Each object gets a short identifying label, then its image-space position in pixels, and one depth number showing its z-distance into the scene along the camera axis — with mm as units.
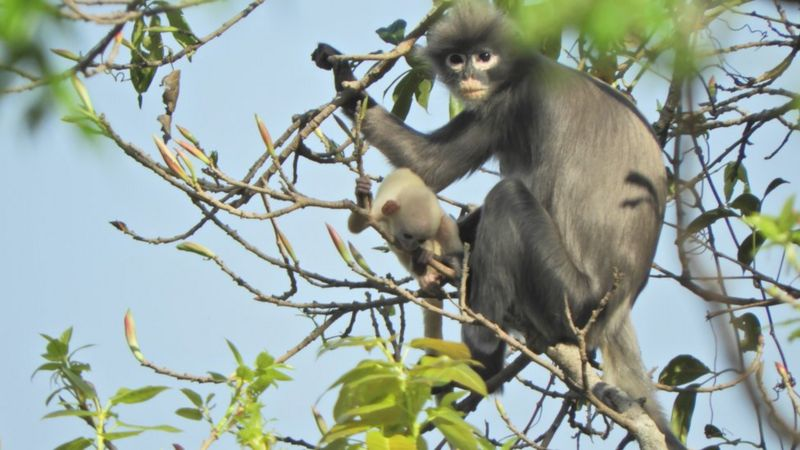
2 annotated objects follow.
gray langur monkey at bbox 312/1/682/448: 11828
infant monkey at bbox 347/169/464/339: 11508
